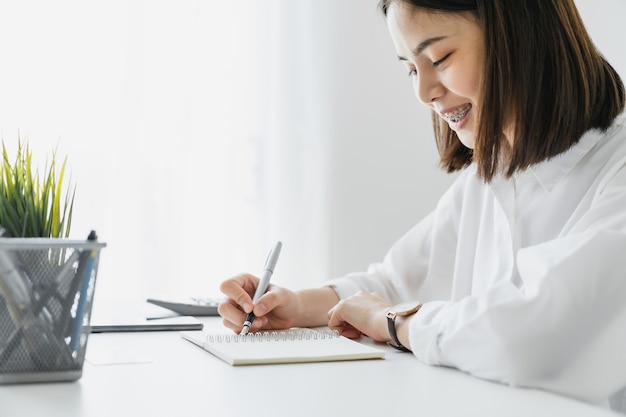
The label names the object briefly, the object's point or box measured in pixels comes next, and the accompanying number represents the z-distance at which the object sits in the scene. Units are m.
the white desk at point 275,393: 0.67
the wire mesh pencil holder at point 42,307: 0.76
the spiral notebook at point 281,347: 0.90
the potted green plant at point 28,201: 0.80
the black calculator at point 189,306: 1.42
